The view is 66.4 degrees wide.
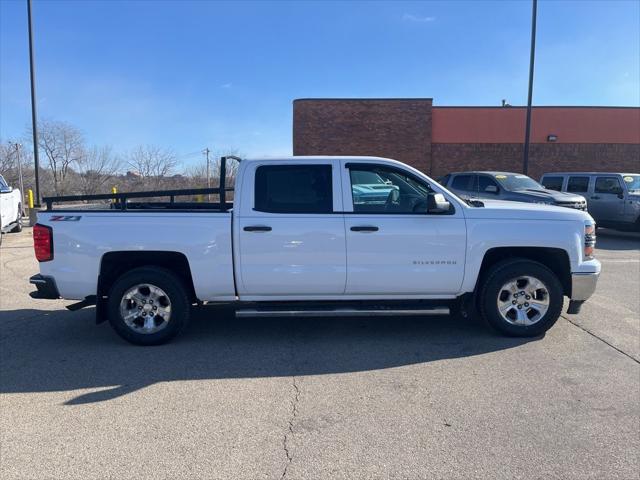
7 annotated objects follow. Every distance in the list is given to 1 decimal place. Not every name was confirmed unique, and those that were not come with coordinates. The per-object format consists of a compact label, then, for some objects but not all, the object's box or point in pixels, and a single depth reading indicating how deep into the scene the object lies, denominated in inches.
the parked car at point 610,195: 533.6
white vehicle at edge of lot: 498.3
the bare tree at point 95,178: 1108.3
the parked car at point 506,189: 485.4
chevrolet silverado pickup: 192.7
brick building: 1009.5
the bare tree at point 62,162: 1139.9
